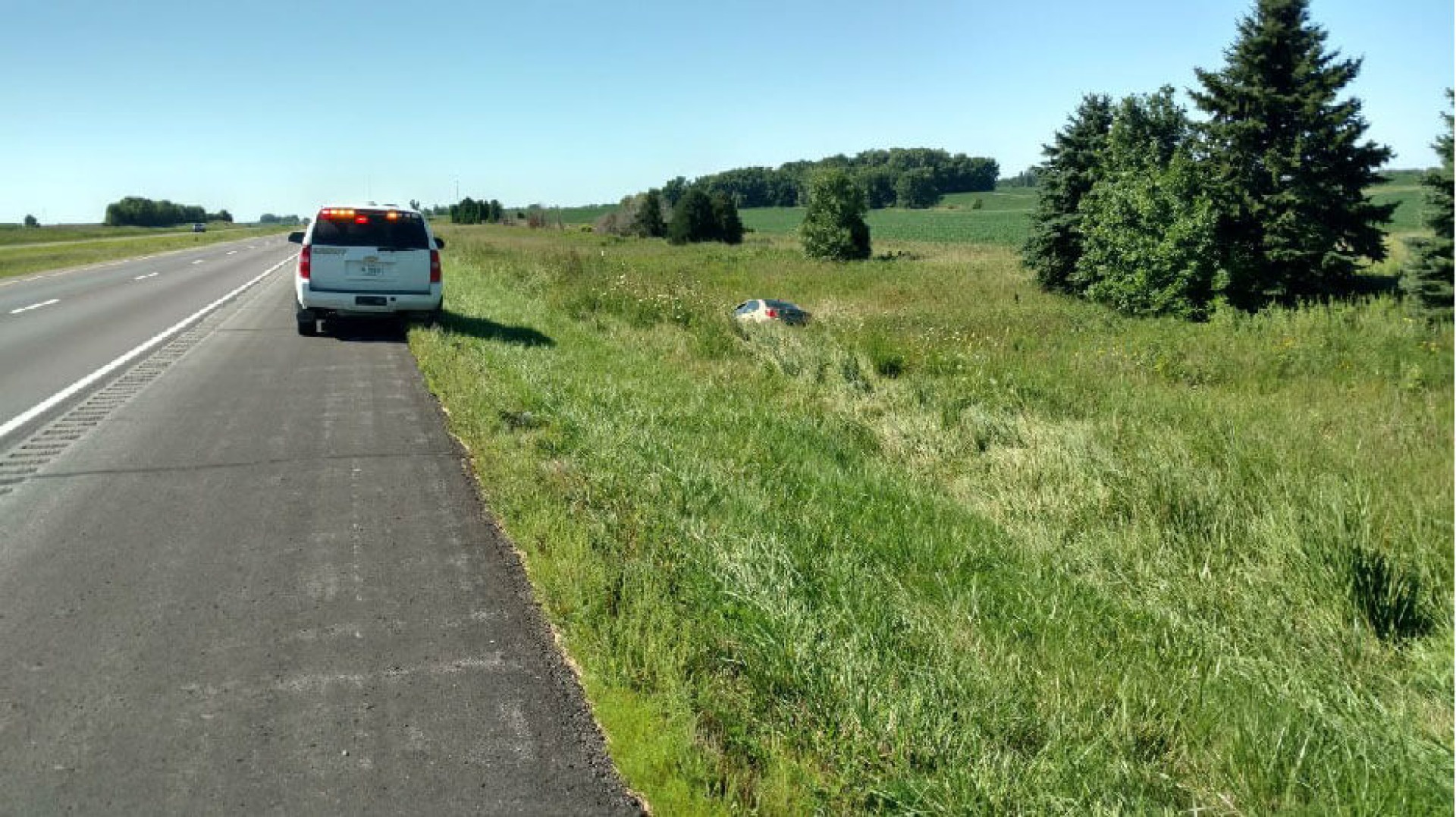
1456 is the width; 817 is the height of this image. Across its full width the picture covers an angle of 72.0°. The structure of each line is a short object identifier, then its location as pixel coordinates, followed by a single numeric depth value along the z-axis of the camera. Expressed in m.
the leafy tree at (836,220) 52.94
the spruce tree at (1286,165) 26.95
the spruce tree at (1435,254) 20.97
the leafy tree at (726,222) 74.50
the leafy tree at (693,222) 73.88
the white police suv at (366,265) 14.72
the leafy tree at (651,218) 83.94
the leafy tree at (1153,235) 25.33
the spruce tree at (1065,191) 32.94
